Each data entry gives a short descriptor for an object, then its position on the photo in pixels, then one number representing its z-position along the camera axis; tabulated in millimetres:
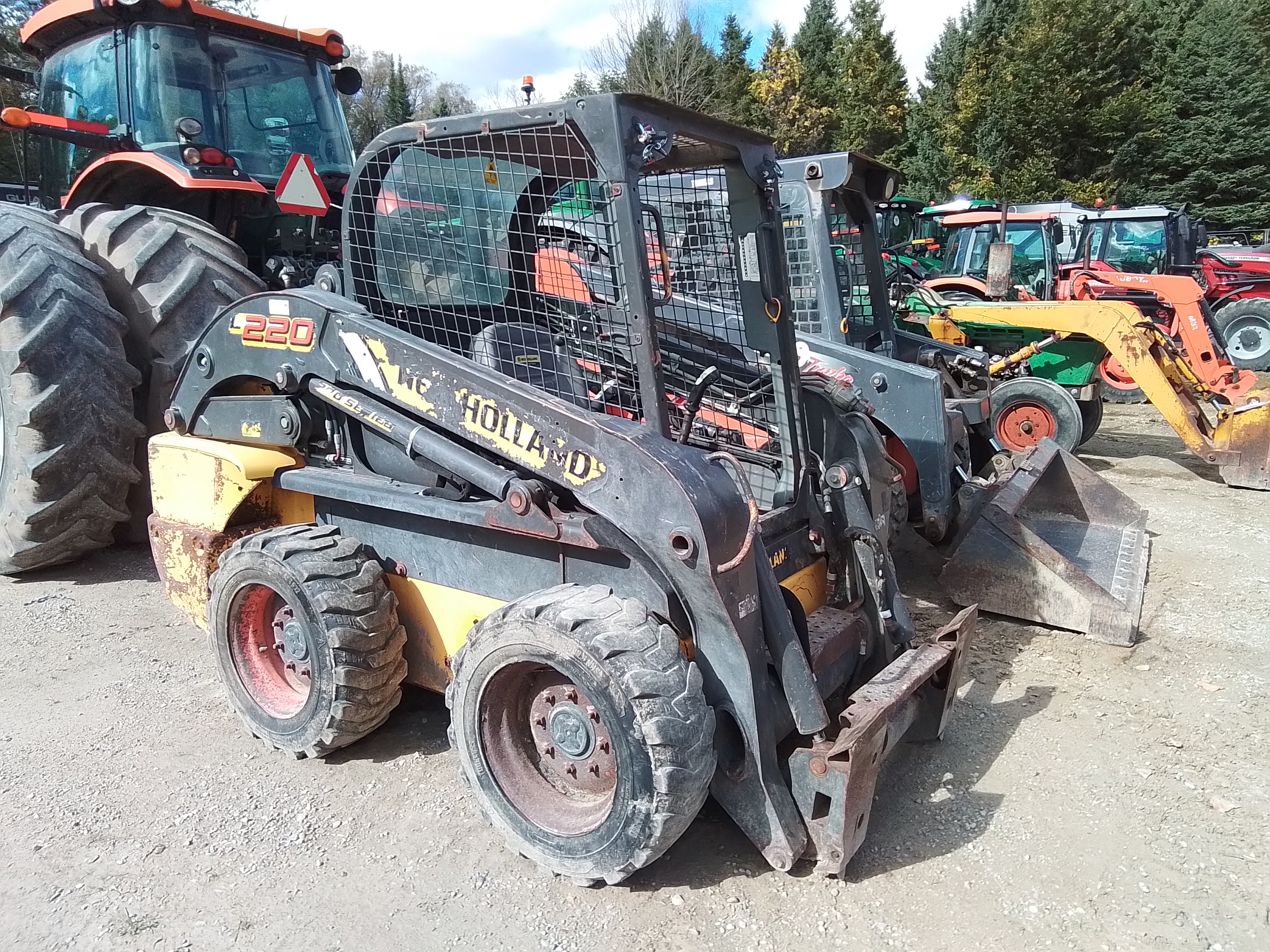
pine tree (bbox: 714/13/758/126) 29031
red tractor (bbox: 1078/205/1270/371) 13039
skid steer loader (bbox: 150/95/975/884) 2426
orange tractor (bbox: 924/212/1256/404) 8625
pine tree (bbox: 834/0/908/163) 30094
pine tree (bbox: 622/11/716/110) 27531
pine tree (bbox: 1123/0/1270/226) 26953
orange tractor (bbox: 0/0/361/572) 4340
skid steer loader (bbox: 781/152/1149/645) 4312
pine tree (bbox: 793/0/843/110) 34219
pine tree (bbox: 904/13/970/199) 28781
